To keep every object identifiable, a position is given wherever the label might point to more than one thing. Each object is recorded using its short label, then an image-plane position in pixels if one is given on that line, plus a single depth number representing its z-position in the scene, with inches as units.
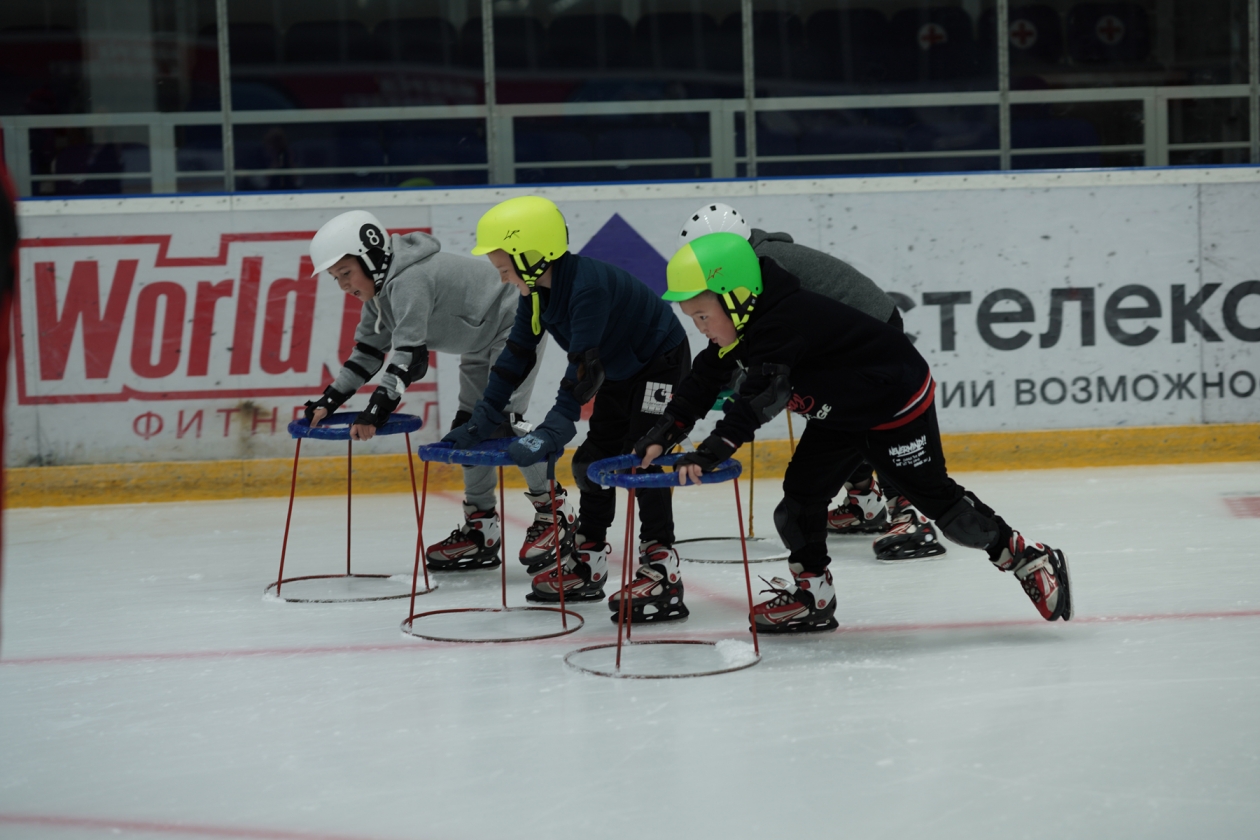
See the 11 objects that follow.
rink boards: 580.1
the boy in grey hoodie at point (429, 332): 368.8
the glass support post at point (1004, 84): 636.1
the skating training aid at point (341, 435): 345.2
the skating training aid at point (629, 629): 252.8
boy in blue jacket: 318.0
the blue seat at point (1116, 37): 655.8
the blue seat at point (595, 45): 645.3
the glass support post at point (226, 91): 610.9
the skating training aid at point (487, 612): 290.7
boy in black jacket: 275.6
